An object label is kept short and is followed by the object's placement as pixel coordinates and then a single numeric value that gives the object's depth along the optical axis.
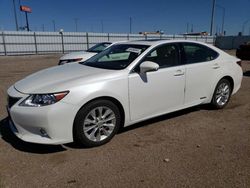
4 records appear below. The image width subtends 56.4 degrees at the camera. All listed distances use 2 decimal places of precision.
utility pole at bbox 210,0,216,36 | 29.22
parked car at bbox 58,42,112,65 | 8.55
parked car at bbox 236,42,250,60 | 11.72
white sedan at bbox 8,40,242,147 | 3.02
